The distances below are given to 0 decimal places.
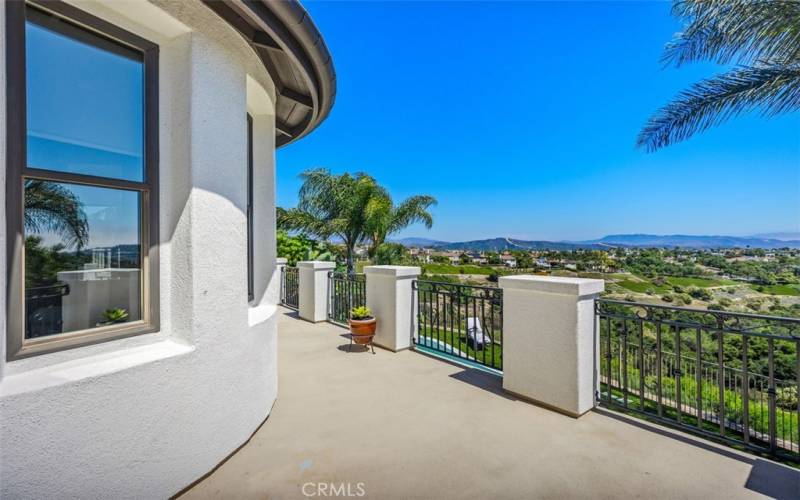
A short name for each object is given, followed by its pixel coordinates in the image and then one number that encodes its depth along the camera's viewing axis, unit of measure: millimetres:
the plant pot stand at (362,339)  5855
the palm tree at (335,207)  13383
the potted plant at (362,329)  5836
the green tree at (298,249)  13648
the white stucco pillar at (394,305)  5898
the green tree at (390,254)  14113
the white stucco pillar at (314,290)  8297
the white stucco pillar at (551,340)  3617
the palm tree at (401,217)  13922
